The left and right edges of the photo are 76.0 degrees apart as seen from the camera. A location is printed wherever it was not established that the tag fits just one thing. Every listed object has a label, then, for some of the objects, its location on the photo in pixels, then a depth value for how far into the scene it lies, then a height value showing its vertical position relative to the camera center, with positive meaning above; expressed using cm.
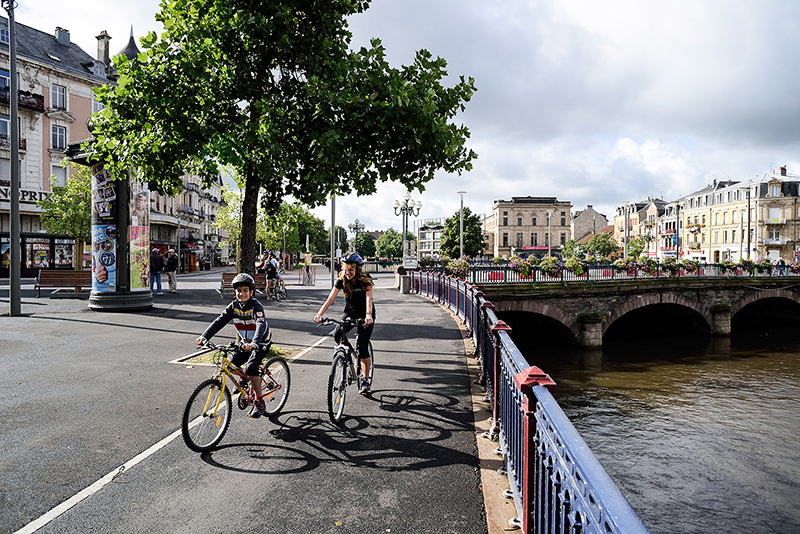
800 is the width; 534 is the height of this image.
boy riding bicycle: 520 -72
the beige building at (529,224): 10650 +798
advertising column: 1453 +34
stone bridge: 2494 -192
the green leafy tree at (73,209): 2448 +230
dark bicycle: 550 -130
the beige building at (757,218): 6656 +623
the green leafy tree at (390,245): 13100 +428
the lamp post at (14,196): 1344 +160
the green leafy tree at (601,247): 8794 +285
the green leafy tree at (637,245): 8191 +305
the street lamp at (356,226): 4704 +314
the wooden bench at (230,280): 1989 -90
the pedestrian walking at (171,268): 2039 -40
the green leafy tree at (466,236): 8294 +426
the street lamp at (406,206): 2834 +307
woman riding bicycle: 630 -43
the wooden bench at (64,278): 1873 -79
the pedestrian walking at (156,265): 1923 -28
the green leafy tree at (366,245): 13499 +415
